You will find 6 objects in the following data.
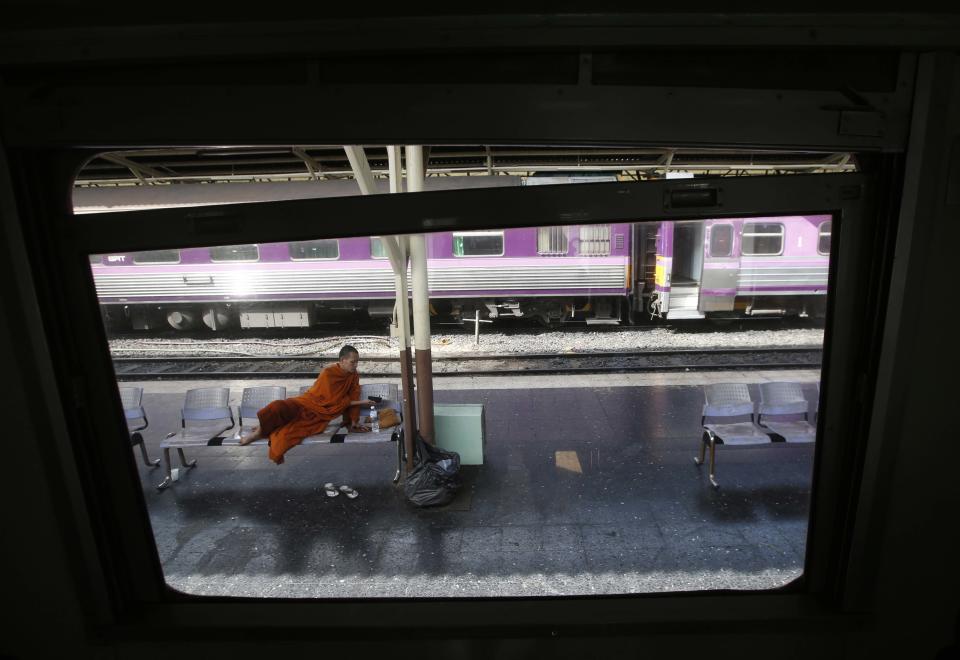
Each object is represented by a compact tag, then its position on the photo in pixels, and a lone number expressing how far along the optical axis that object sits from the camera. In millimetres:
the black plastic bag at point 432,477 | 4449
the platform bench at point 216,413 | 5109
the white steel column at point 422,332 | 4480
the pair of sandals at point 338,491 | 4771
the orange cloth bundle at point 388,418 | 5145
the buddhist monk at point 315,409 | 4828
